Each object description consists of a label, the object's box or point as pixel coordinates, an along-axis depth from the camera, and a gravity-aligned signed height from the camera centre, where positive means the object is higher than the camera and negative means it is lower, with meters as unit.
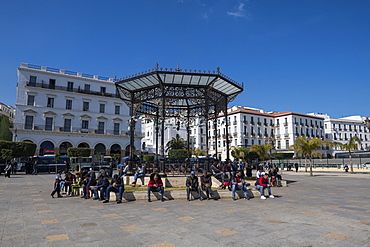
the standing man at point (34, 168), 30.34 -1.99
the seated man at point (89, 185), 11.84 -1.59
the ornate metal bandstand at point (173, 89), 14.70 +4.10
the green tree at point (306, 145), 29.64 +0.71
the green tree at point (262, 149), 42.08 +0.35
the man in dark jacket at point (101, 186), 10.95 -1.55
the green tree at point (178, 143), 54.21 +1.77
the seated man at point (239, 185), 11.28 -1.54
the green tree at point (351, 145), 33.09 +0.78
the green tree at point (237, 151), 53.83 -0.08
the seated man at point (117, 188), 10.55 -1.54
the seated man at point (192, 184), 11.01 -1.45
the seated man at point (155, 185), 10.74 -1.44
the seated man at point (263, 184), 11.50 -1.51
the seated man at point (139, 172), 14.40 -1.22
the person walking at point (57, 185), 11.98 -1.61
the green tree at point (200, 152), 60.19 -0.20
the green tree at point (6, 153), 32.81 -0.19
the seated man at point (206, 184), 11.24 -1.48
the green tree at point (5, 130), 51.56 +4.49
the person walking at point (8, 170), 24.27 -1.78
